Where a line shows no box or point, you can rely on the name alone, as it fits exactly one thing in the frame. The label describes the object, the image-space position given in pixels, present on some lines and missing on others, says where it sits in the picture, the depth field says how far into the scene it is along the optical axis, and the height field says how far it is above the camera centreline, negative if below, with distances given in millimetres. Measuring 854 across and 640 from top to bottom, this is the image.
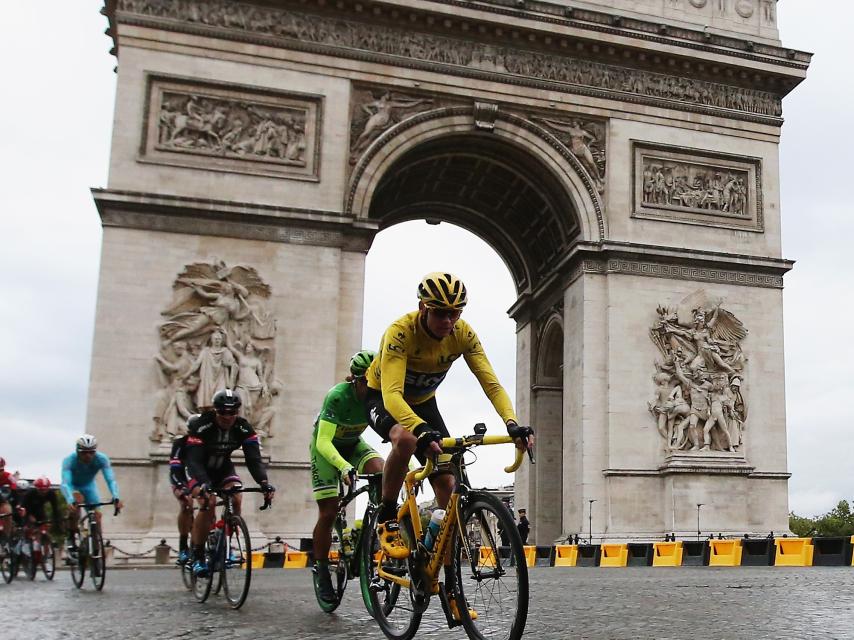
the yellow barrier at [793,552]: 17859 -829
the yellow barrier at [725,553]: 18719 -919
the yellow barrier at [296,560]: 20156 -1406
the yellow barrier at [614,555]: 20562 -1142
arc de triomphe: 23562 +7293
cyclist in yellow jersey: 5559 +676
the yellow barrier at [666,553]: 19547 -1021
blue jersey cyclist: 11305 +85
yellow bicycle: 4855 -365
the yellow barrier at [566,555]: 21953 -1254
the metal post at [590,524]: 25112 -623
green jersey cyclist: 7414 +324
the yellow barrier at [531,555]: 21239 -1229
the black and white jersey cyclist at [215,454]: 8789 +289
